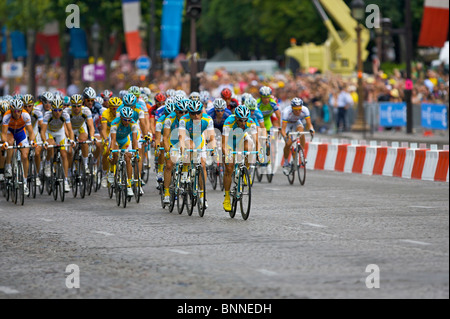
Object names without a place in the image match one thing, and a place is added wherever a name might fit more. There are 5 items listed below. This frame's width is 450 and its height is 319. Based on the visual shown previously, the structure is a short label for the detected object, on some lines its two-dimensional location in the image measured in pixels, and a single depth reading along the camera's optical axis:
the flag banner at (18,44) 72.13
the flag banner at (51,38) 73.39
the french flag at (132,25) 54.19
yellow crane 64.00
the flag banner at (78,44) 62.69
